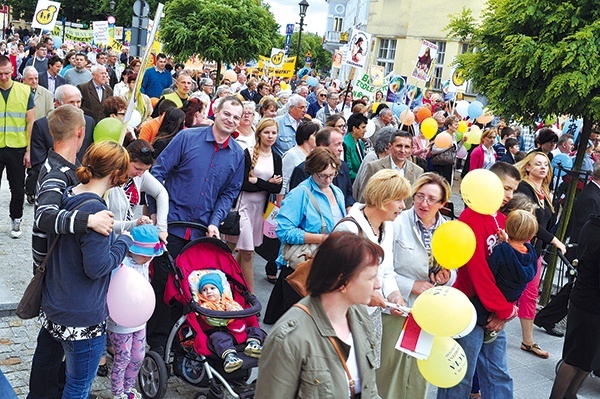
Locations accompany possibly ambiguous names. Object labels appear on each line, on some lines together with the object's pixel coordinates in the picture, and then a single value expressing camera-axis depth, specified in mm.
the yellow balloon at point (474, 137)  13875
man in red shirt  4734
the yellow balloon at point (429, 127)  11289
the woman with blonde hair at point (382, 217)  4316
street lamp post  27288
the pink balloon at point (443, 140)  11492
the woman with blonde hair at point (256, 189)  6770
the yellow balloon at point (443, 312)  3535
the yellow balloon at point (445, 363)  3691
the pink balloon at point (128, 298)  4051
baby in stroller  4562
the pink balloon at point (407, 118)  10871
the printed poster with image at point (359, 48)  13492
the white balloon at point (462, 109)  17083
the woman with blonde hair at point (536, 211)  6711
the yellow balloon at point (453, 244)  4266
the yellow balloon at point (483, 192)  4582
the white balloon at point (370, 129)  10148
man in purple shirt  5496
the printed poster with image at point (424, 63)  12712
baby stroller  4641
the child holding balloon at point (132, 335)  4473
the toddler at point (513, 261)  4617
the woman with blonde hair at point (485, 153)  12188
